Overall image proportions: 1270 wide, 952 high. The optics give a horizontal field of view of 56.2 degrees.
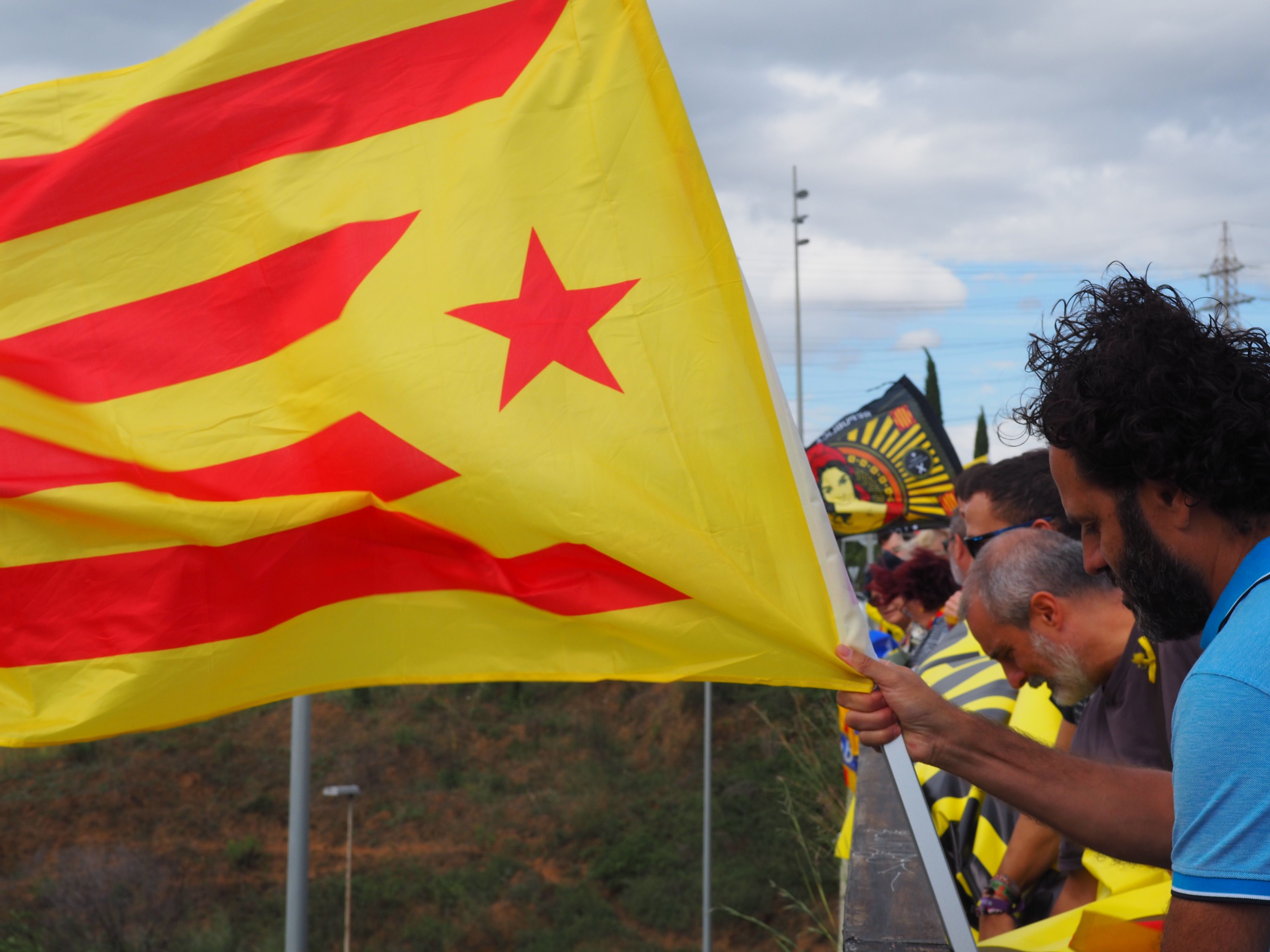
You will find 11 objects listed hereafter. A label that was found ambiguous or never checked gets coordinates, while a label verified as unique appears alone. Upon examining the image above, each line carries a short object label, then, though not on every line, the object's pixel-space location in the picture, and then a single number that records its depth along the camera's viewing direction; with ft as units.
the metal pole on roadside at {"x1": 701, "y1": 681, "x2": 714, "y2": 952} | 32.17
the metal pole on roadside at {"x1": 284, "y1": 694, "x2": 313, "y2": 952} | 12.43
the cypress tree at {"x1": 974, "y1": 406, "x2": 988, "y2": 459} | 132.77
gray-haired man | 8.58
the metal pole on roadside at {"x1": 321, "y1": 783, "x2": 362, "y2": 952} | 42.86
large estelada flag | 7.63
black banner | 27.55
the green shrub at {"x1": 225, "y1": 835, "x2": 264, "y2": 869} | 76.33
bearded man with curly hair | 3.94
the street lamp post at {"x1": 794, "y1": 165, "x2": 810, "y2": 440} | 99.86
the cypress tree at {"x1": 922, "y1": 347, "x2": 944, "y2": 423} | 107.65
